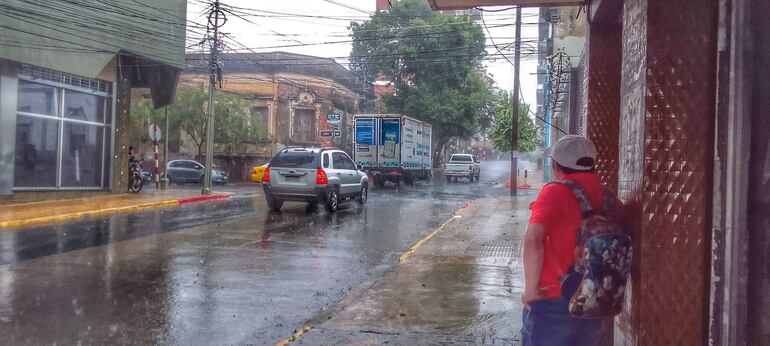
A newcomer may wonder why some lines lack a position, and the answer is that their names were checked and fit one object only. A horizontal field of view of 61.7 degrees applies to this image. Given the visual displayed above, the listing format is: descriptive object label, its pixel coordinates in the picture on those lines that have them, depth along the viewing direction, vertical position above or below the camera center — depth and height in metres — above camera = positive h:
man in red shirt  2.99 -0.42
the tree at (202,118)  33.50 +2.67
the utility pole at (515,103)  24.41 +2.80
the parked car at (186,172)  32.66 -0.24
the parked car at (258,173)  33.38 -0.20
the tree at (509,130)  32.97 +2.48
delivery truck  30.25 +1.29
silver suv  16.36 -0.20
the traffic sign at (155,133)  22.55 +1.16
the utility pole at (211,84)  22.02 +2.88
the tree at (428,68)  44.34 +7.67
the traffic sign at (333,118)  37.50 +3.10
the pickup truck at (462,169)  39.38 +0.37
